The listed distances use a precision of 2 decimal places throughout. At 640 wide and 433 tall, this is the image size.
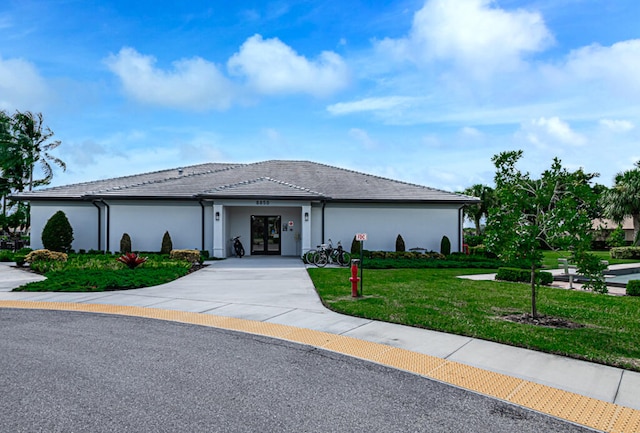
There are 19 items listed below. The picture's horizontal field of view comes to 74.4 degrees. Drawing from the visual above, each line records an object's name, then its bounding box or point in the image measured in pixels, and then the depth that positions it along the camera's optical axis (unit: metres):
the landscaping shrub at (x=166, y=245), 21.28
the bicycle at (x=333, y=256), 18.56
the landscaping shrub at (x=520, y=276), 13.91
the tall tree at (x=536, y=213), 7.17
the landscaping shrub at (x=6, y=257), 19.95
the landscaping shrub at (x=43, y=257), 17.00
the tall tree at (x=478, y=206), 40.91
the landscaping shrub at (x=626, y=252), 27.92
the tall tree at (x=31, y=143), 36.09
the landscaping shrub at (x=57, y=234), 21.20
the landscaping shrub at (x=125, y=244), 21.36
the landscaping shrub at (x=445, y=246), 22.47
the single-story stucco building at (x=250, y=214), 21.50
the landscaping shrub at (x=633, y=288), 11.76
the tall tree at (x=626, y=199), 30.84
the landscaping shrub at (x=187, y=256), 18.50
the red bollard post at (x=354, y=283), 9.94
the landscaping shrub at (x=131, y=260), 15.40
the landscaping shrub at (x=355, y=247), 21.47
